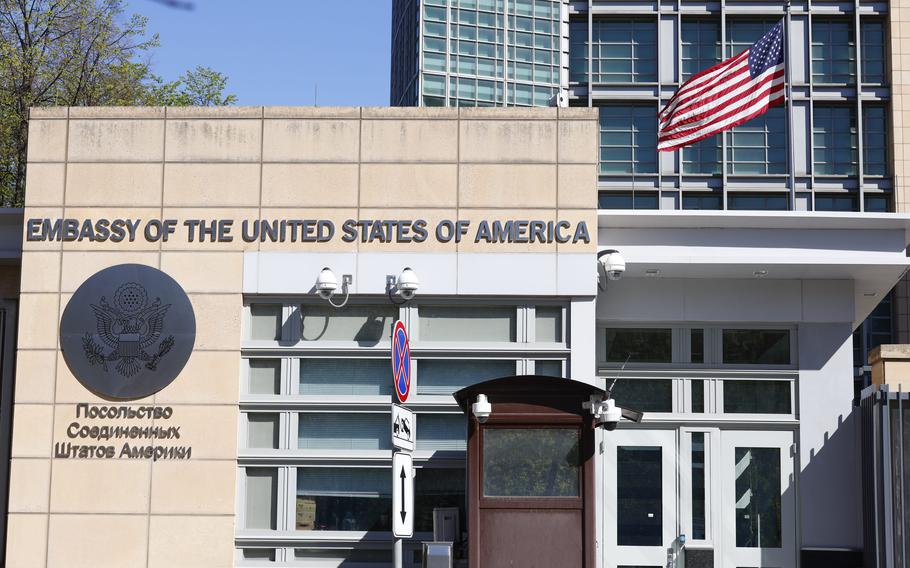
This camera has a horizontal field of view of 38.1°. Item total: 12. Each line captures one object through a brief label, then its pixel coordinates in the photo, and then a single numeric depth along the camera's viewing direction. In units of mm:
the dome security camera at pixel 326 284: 17281
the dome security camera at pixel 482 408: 15594
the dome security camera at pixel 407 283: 17266
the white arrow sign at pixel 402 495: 11812
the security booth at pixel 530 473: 15734
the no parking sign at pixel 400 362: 12711
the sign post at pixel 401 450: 11859
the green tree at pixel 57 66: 36094
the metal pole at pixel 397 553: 11750
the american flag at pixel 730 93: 20328
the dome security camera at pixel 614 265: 17344
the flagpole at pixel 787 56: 22870
